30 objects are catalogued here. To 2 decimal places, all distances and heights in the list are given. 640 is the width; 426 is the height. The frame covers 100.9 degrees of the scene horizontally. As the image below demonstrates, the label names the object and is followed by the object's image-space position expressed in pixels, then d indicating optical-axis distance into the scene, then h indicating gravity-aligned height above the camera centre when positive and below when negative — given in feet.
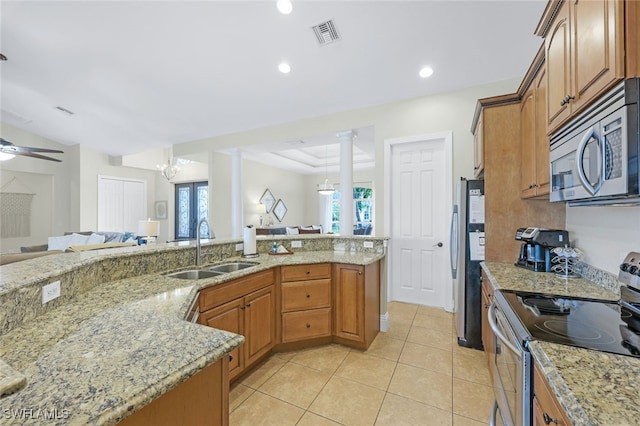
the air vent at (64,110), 15.55 +6.23
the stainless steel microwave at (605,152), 3.00 +0.82
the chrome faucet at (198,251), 7.45 -1.08
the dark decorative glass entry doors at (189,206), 25.59 +0.80
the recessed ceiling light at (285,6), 7.53 +6.03
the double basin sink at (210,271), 7.01 -1.62
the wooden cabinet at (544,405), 2.44 -1.94
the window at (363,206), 29.14 +0.89
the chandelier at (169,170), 23.40 +3.94
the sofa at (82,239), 17.22 -1.72
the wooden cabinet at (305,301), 8.14 -2.75
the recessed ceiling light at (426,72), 9.98 +5.44
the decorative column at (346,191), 12.90 +1.13
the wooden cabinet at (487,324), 6.11 -2.85
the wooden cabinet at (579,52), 3.18 +2.34
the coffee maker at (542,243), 6.53 -0.72
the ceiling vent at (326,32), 8.33 +5.92
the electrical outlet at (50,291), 3.87 -1.17
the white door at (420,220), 11.52 -0.27
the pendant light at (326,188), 27.17 +2.74
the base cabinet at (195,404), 2.34 -1.90
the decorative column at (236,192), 17.24 +1.46
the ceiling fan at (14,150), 10.01 +2.53
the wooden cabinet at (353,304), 8.23 -2.87
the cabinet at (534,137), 5.88 +1.92
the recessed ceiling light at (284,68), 10.20 +5.73
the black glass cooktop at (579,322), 3.12 -1.52
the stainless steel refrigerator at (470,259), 8.43 -1.47
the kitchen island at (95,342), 1.96 -1.43
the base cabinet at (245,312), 5.99 -2.47
